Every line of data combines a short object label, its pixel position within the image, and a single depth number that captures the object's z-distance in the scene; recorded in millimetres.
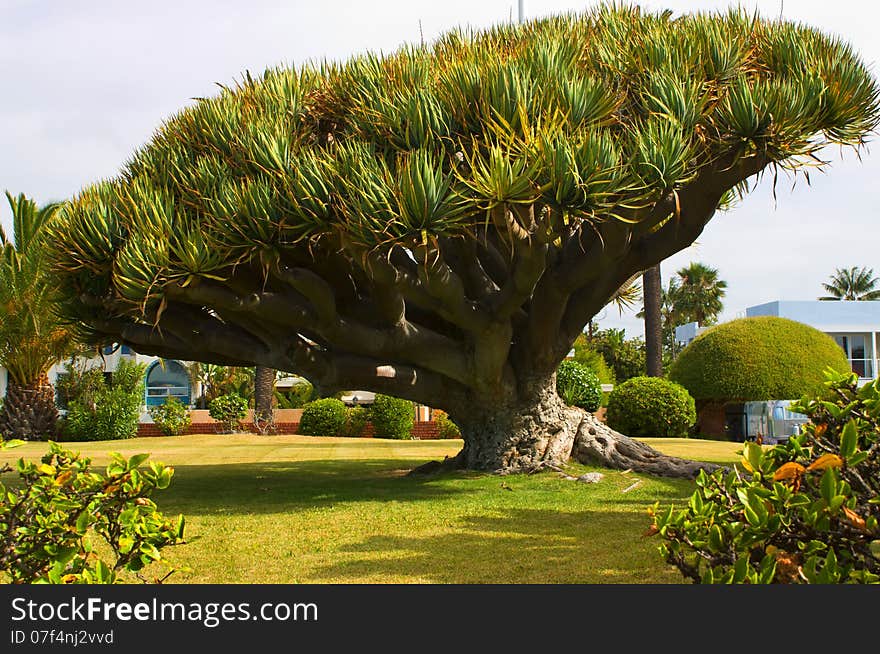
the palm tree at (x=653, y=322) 26188
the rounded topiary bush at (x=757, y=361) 25406
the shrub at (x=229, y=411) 25844
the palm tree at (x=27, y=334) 22469
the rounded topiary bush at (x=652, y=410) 22516
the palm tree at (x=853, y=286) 65812
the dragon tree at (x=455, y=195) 8508
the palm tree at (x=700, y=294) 52688
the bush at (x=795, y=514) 3160
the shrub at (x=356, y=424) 25797
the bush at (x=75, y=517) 3711
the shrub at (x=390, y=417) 25016
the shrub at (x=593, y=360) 34331
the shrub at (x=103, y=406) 24391
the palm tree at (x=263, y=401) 26078
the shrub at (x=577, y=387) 22562
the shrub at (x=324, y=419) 25562
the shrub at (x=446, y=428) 25672
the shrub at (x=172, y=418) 25922
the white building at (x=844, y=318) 38281
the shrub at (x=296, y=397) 37356
